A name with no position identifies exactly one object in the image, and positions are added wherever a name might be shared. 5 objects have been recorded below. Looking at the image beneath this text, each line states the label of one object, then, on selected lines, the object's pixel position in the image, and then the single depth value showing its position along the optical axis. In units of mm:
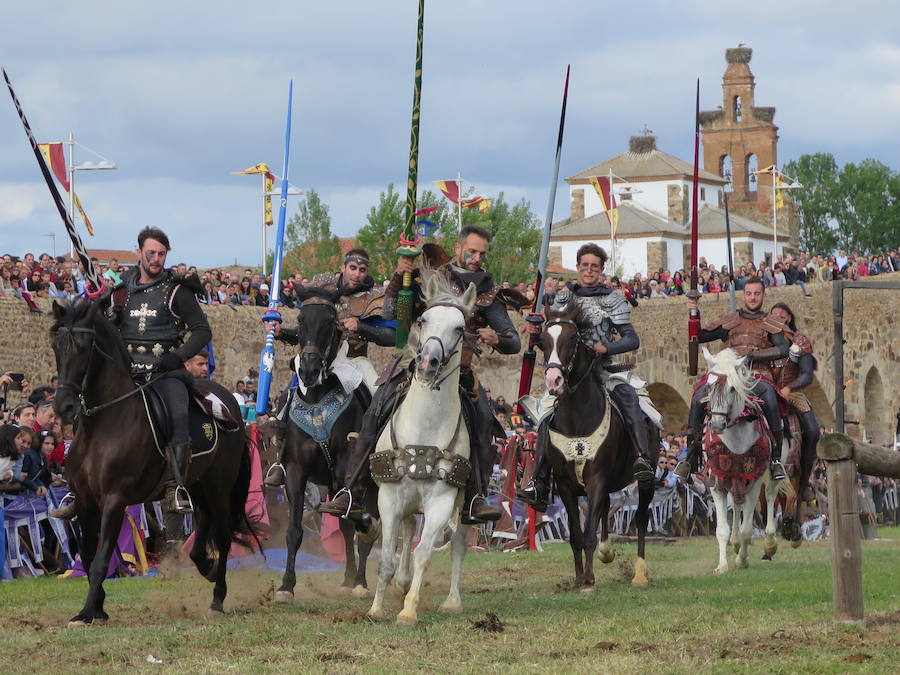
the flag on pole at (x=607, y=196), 62500
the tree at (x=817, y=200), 119312
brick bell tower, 120938
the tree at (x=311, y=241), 73875
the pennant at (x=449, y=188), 53169
